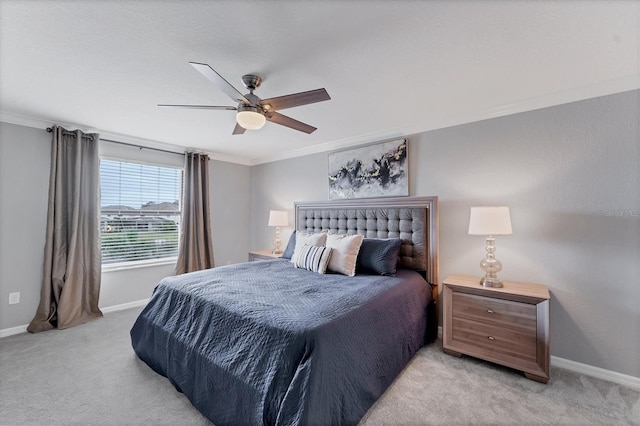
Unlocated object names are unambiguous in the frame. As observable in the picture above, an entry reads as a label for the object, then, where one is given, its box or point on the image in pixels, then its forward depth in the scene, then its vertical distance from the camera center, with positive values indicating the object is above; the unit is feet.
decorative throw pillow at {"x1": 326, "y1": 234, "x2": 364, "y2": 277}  8.83 -1.39
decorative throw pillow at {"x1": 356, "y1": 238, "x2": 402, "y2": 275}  8.72 -1.47
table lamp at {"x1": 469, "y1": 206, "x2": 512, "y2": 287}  7.22 -0.40
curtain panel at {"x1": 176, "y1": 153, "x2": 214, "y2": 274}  13.52 -0.30
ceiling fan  5.68 +2.63
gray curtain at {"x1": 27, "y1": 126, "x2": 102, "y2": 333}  9.78 -0.91
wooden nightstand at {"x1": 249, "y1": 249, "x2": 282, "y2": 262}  12.88 -2.11
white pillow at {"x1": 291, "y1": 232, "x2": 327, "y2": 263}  10.19 -1.07
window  11.72 +0.12
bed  4.45 -2.59
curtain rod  9.99 +3.16
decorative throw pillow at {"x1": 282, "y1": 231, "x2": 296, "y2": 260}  11.67 -1.56
